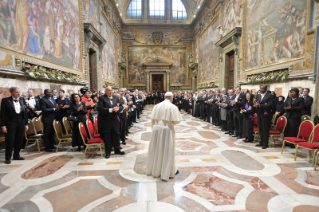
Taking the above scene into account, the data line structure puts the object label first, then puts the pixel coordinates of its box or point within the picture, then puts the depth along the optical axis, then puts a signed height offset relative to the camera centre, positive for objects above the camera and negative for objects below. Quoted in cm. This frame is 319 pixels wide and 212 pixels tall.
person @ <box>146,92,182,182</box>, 317 -86
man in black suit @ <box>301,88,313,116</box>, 521 -22
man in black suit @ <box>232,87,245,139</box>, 621 -59
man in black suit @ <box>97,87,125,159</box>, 434 -60
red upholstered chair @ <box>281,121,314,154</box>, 427 -95
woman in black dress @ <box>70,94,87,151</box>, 492 -56
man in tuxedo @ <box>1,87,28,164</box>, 414 -66
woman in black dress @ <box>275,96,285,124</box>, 599 -44
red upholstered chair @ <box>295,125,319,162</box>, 379 -112
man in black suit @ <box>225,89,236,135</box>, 693 -78
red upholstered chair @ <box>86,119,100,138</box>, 454 -96
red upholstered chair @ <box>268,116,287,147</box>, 518 -100
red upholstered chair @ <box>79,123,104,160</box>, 431 -117
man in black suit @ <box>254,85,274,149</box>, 511 -53
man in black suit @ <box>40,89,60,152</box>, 502 -69
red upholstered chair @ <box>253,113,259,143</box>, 574 -112
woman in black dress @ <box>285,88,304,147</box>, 511 -55
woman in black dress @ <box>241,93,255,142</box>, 567 -74
